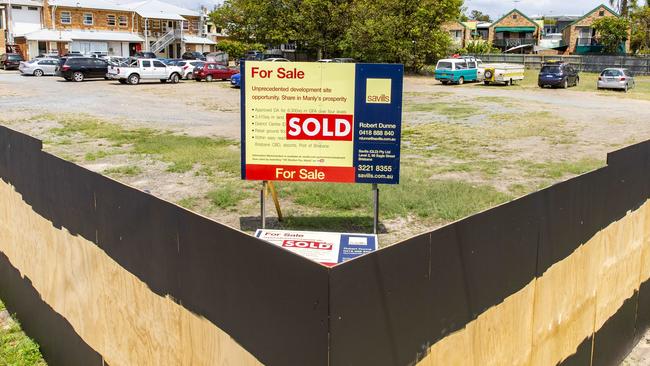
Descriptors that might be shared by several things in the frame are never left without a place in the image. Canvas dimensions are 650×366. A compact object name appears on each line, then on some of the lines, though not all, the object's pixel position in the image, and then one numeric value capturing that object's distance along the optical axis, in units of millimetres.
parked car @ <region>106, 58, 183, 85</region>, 40850
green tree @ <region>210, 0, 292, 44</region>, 59312
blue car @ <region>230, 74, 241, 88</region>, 41688
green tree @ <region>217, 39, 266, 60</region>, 61000
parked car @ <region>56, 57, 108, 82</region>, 41625
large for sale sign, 7523
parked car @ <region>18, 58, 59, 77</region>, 46531
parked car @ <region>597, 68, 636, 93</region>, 40562
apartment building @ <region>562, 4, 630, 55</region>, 78938
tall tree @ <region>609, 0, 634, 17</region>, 81250
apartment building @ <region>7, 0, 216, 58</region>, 70750
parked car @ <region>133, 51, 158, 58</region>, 60531
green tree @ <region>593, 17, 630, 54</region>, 72500
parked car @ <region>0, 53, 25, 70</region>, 54375
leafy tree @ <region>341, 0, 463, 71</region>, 52031
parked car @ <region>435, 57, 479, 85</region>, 44688
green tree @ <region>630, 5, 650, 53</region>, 73375
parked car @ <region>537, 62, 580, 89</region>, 41844
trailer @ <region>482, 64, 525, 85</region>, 44281
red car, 46250
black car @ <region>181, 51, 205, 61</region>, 64125
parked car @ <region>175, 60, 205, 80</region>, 46312
